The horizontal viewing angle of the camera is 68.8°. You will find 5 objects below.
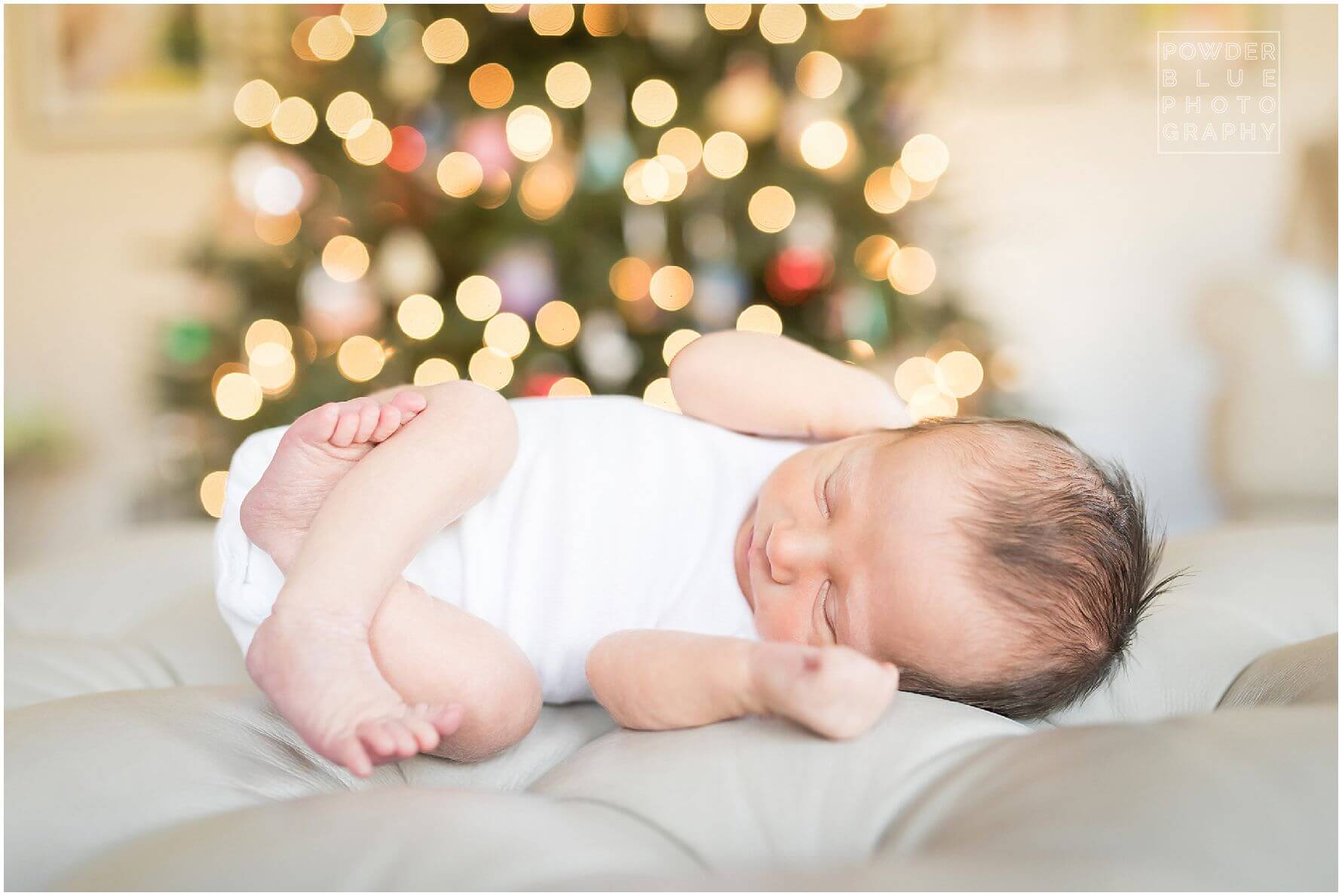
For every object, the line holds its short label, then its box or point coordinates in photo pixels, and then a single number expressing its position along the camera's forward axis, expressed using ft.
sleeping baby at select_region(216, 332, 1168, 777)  2.50
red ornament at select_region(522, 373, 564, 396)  7.85
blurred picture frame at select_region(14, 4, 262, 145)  11.63
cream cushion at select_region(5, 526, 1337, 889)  1.74
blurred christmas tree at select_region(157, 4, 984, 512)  7.72
